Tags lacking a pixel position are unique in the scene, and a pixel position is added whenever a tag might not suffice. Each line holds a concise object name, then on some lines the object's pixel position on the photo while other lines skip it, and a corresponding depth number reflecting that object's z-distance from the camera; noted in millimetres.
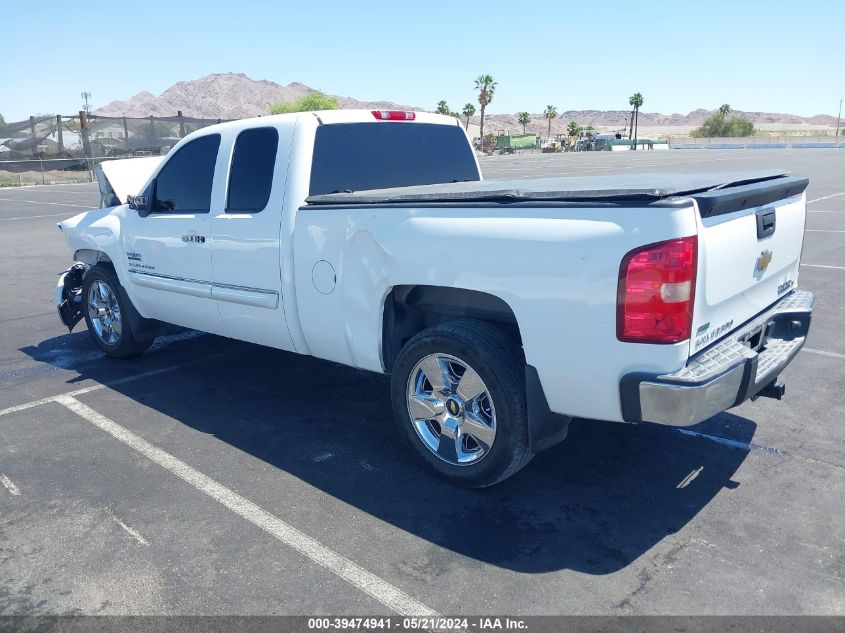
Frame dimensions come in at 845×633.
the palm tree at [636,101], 126688
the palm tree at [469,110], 121600
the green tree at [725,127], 130625
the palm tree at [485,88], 115250
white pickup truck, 3129
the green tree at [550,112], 142788
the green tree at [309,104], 74750
